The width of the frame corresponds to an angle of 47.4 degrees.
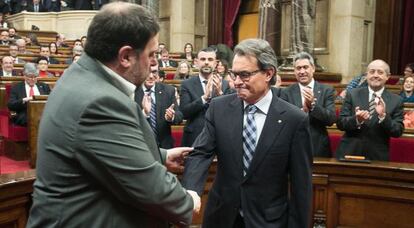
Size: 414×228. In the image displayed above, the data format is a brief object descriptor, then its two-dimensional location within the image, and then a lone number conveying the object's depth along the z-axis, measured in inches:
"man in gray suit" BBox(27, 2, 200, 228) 45.3
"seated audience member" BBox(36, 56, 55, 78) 280.8
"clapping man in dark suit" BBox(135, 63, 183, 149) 146.6
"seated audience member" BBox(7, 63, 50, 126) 214.2
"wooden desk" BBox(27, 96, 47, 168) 188.5
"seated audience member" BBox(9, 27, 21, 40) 454.6
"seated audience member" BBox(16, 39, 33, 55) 384.2
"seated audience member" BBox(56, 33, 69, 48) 489.4
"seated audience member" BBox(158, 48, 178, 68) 365.5
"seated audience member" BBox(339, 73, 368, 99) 209.3
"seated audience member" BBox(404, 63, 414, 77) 238.5
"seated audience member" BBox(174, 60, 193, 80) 271.9
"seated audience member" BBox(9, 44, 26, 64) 338.6
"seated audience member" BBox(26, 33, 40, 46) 476.6
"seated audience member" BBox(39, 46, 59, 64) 351.9
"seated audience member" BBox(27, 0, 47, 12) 622.5
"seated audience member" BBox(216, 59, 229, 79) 239.9
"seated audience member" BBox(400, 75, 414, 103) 203.5
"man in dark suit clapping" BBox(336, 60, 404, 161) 126.2
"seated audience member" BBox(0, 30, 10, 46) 429.1
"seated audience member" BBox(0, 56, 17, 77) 269.3
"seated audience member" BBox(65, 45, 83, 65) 349.7
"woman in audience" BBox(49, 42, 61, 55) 408.3
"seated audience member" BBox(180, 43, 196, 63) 375.3
